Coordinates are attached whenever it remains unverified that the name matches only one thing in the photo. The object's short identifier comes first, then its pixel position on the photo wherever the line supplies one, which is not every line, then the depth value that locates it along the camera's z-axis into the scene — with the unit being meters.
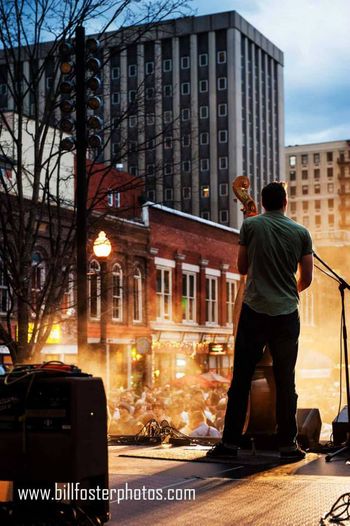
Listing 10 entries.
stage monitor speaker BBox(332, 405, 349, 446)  7.45
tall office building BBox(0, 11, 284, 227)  97.94
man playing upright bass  6.40
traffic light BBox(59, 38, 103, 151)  14.26
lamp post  16.36
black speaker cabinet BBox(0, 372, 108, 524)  3.94
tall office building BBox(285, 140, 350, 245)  155.88
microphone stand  6.22
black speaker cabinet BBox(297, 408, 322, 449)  7.42
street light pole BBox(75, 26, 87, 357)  13.12
